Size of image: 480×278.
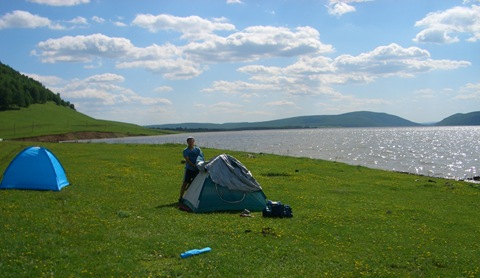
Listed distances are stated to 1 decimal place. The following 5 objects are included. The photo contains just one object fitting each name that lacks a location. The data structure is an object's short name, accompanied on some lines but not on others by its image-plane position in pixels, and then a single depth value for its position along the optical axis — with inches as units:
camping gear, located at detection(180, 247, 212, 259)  467.2
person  796.0
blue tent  847.7
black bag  694.5
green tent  738.2
